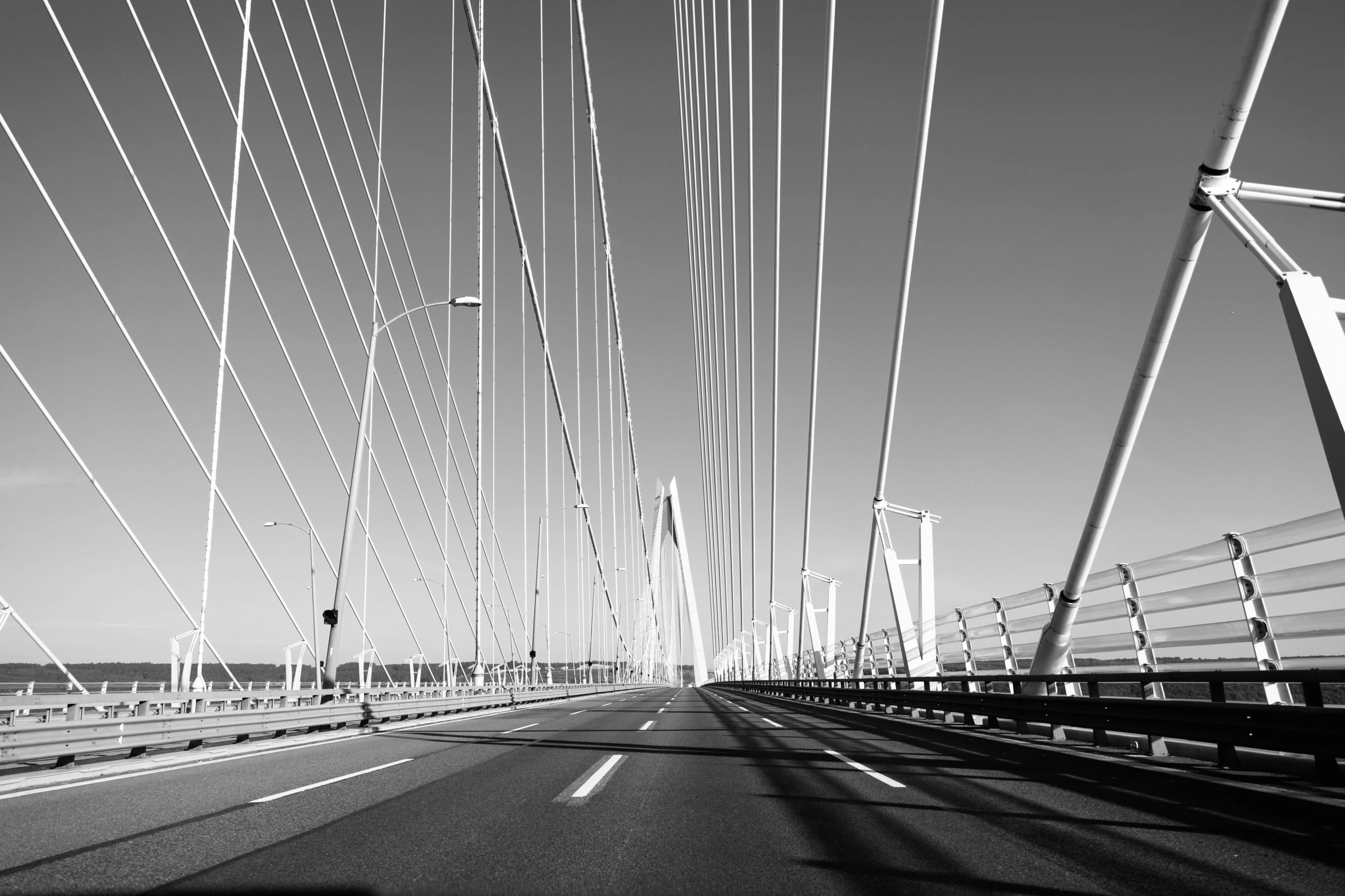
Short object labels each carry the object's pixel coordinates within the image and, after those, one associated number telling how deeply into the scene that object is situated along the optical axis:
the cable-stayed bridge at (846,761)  4.39
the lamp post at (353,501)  17.34
